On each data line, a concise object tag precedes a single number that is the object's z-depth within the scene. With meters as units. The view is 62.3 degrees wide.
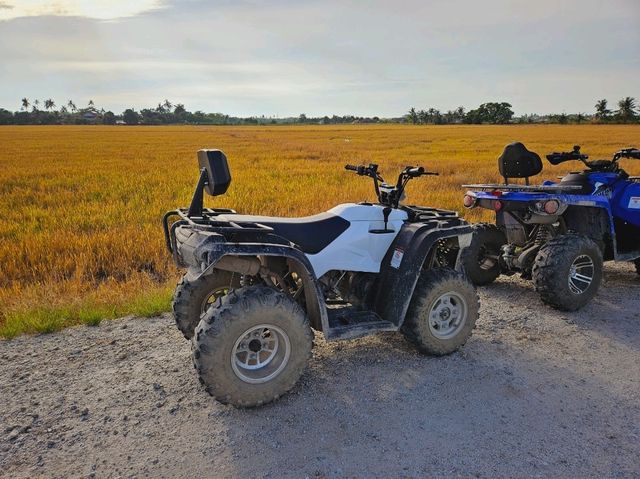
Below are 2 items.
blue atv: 5.21
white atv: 3.24
